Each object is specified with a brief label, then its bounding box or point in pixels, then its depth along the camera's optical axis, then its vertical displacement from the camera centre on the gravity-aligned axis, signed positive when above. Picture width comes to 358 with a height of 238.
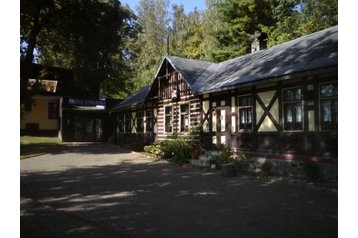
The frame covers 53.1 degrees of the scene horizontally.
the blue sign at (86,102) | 29.90 +2.00
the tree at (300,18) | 16.97 +6.19
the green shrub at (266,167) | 12.03 -1.48
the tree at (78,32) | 17.75 +5.29
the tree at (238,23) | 28.95 +8.44
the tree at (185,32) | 38.49 +10.24
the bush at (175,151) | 15.43 -1.16
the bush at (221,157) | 13.40 -1.26
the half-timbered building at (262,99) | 10.96 +1.00
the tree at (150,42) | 32.44 +9.26
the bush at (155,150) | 17.24 -1.26
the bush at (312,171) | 10.45 -1.39
